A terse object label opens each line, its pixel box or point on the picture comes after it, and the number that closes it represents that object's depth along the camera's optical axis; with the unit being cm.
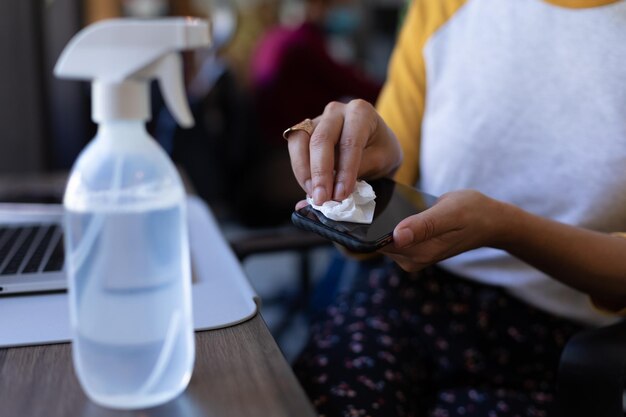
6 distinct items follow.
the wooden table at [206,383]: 39
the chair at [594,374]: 54
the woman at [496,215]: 64
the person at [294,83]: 225
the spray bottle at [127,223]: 36
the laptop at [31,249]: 56
